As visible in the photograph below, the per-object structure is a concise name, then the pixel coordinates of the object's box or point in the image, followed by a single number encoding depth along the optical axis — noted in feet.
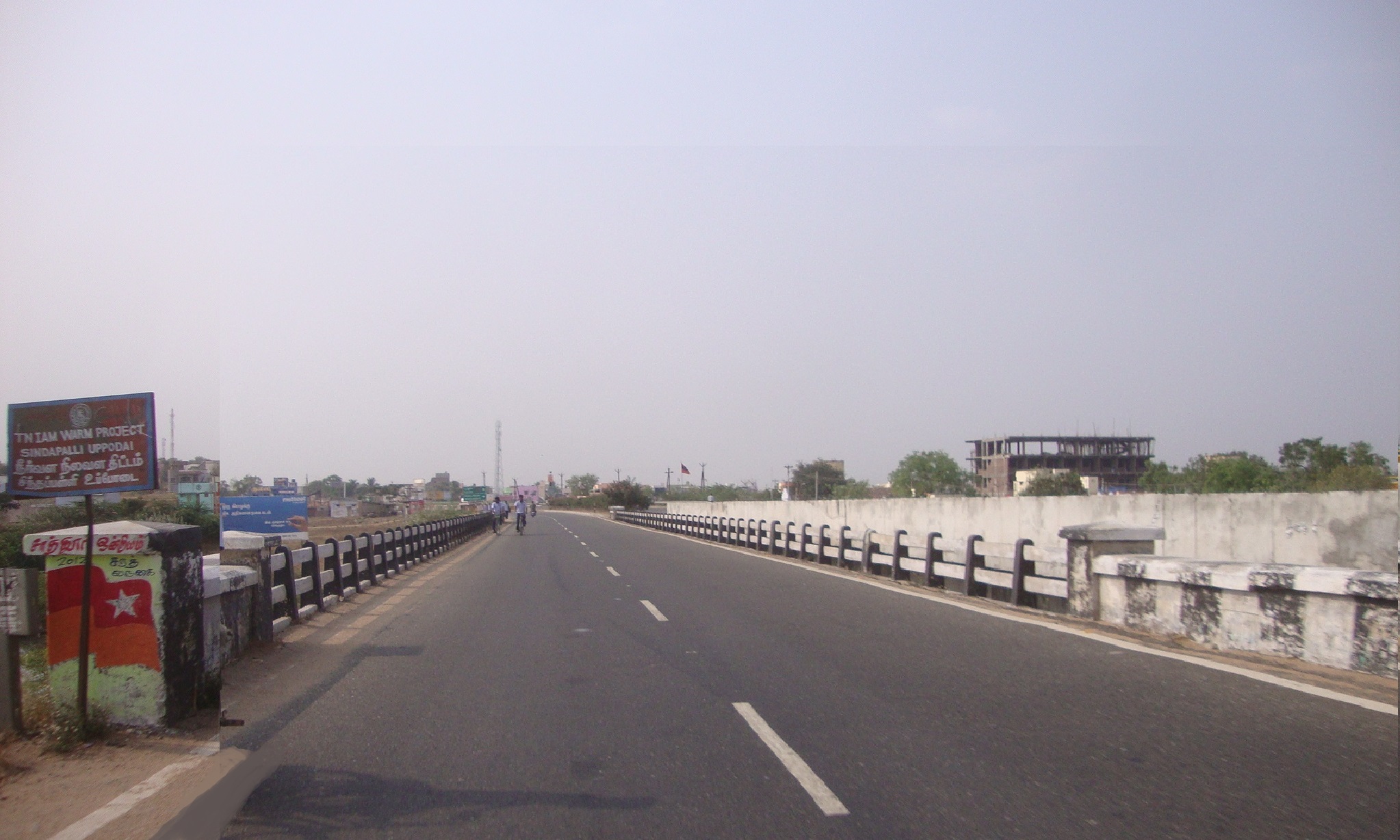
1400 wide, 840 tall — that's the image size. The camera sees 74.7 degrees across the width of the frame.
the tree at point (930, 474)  458.09
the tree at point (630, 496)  365.61
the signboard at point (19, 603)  19.10
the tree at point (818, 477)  523.01
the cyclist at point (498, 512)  186.10
